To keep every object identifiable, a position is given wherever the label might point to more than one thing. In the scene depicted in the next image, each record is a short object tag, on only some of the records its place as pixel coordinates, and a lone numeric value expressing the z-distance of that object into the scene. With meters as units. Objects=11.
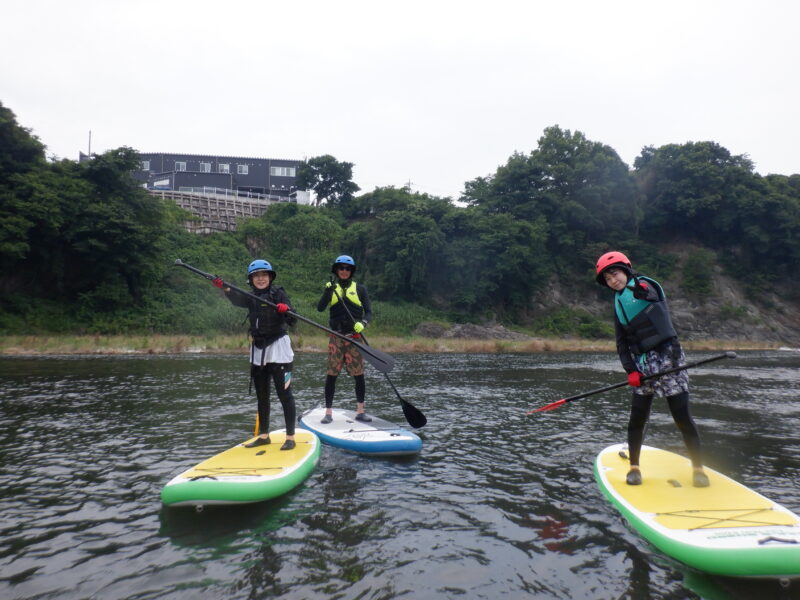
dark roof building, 58.41
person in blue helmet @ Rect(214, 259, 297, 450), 6.78
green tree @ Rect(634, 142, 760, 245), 55.16
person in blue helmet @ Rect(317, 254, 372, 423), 8.55
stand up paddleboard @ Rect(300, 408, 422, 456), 7.29
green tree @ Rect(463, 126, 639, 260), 53.16
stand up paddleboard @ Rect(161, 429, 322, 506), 4.88
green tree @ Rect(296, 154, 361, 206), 58.78
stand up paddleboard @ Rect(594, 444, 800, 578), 3.65
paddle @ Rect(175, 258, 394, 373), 8.13
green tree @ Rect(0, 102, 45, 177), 29.88
